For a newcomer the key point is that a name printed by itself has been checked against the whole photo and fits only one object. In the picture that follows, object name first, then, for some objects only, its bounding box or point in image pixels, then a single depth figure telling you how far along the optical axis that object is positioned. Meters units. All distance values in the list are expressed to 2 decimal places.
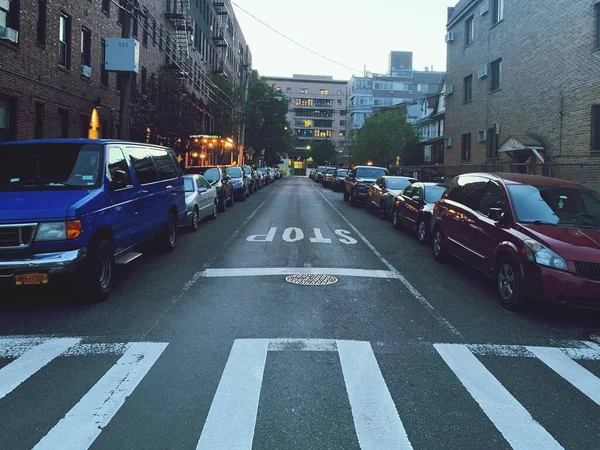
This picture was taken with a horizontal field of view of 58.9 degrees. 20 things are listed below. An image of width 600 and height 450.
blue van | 6.01
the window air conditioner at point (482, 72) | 25.89
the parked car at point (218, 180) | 19.59
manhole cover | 7.90
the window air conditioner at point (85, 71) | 20.66
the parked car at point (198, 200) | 14.02
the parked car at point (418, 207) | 12.48
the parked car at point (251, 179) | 30.25
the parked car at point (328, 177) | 44.44
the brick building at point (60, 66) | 16.02
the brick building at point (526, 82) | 17.72
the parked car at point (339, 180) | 38.81
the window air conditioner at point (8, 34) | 15.10
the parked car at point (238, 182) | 25.43
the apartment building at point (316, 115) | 136.75
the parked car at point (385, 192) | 17.69
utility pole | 14.85
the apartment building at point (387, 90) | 101.19
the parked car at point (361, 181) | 23.36
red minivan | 6.10
